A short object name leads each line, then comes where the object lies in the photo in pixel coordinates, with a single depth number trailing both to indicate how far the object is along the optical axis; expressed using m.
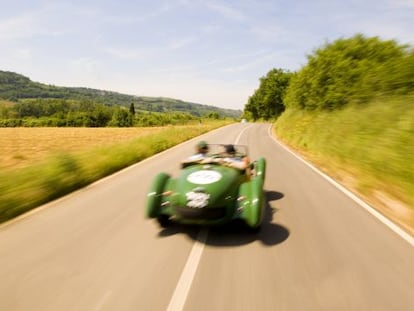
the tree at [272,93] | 75.56
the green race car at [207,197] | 4.79
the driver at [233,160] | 5.93
